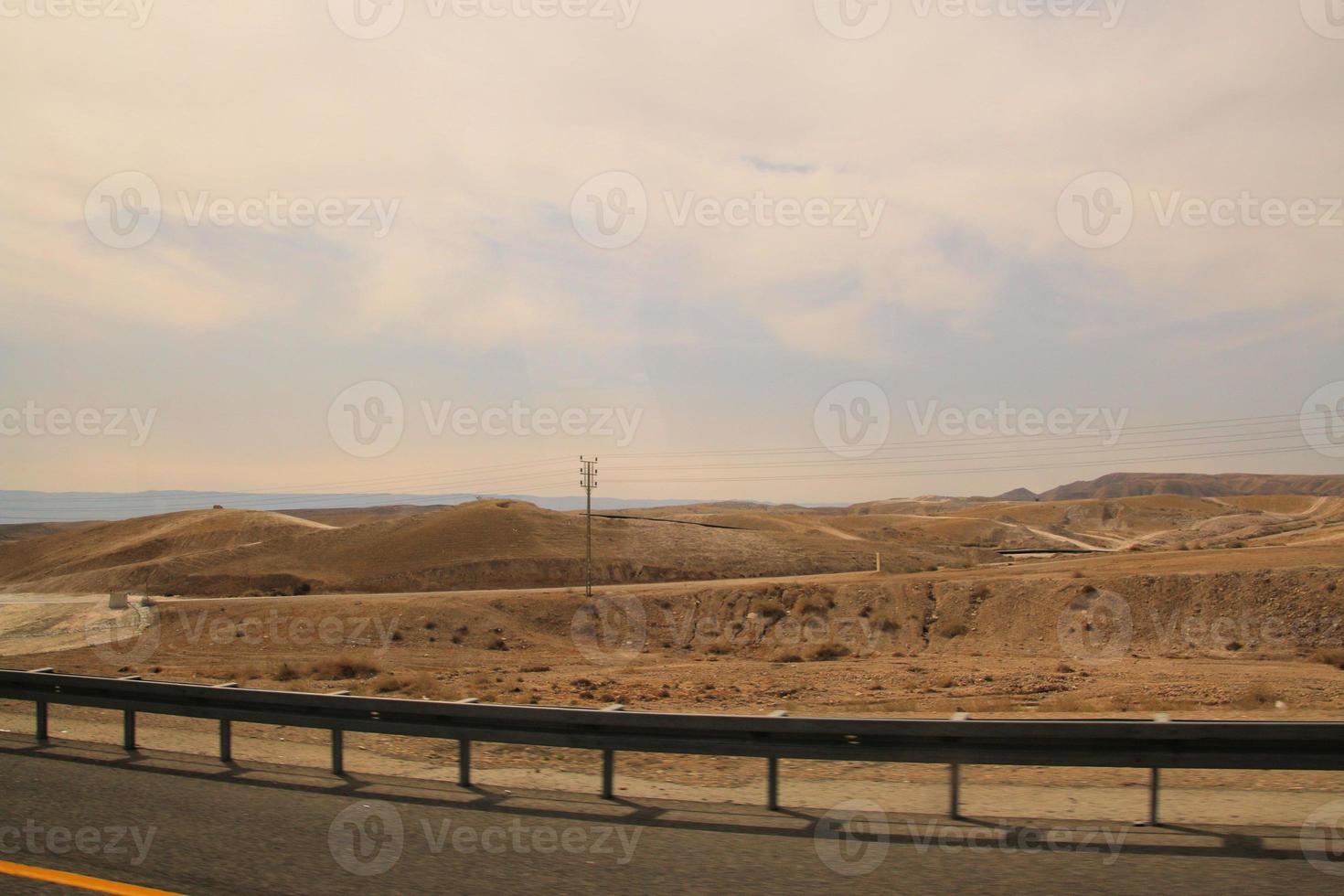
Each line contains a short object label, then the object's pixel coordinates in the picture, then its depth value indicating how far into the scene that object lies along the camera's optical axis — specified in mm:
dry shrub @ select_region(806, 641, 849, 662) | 35188
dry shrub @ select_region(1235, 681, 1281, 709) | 18641
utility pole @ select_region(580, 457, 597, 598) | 64125
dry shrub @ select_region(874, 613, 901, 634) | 41234
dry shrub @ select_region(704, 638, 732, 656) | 40481
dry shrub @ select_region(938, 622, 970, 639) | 39375
